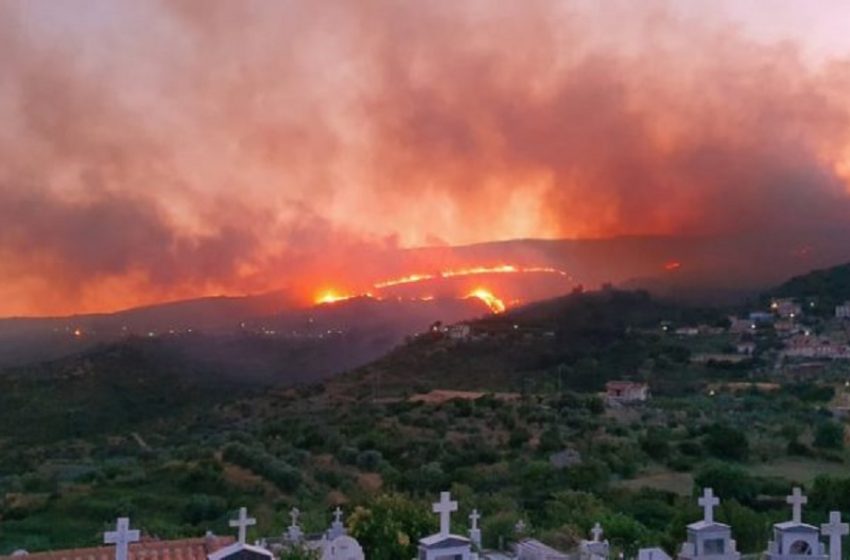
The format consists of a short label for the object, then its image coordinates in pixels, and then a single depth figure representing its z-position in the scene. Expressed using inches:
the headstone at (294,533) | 680.0
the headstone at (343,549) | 570.6
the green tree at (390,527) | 671.8
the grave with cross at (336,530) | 684.7
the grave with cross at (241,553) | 441.4
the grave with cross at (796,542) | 519.8
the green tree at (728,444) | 1456.7
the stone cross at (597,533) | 750.5
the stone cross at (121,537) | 451.8
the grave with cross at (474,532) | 705.6
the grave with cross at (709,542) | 519.6
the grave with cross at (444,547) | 474.8
